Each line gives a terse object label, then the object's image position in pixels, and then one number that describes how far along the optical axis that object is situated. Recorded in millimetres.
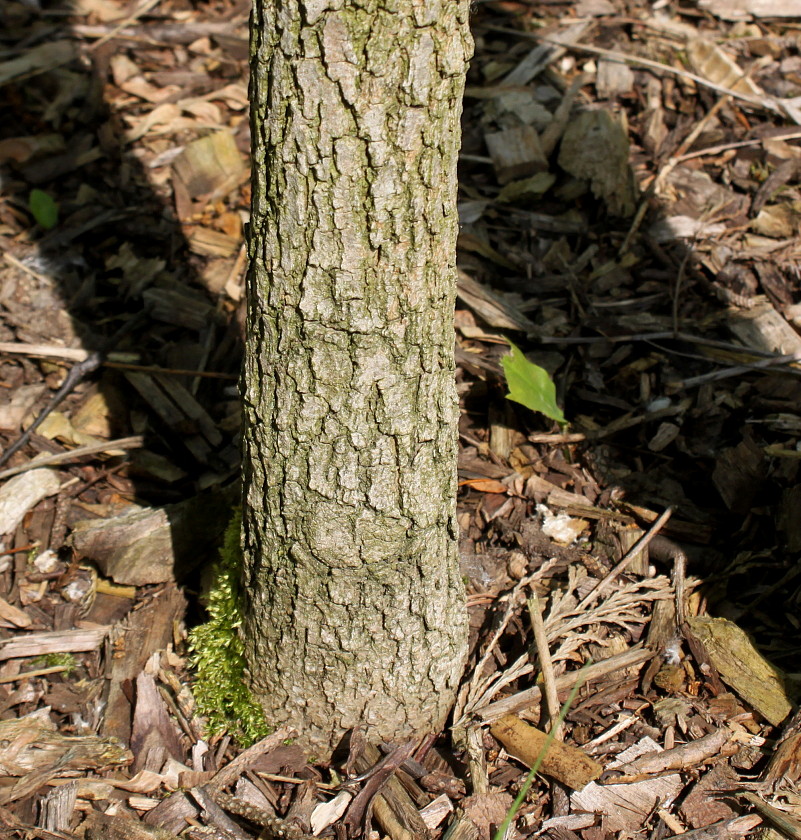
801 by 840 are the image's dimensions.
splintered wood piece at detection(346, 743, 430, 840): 2234
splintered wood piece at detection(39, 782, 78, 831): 2201
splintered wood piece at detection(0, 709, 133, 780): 2311
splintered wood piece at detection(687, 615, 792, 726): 2443
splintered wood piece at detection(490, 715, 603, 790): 2309
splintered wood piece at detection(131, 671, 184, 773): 2412
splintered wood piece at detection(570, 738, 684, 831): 2262
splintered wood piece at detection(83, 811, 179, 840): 2189
